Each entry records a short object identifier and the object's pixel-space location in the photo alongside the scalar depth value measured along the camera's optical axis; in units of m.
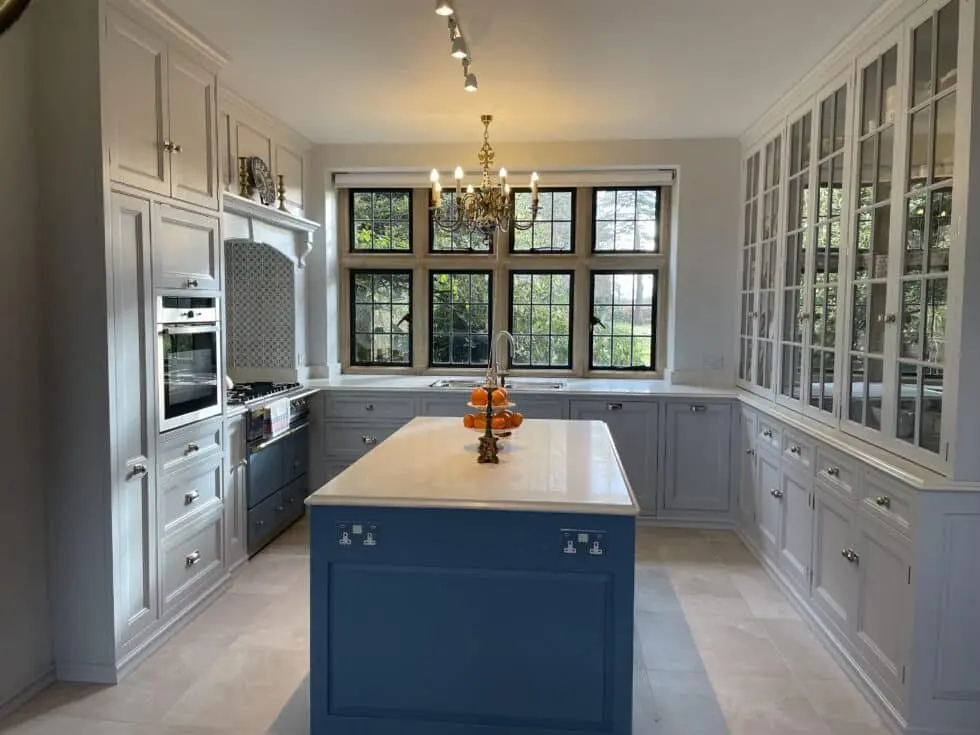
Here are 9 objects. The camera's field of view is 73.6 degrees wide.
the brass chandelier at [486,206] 3.62
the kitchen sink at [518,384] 4.80
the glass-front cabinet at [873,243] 2.29
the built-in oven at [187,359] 2.87
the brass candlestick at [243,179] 3.87
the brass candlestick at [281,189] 4.39
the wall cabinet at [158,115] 2.54
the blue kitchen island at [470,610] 2.02
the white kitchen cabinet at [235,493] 3.52
